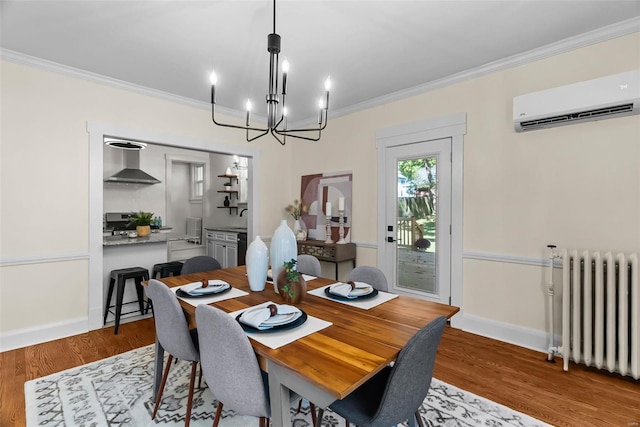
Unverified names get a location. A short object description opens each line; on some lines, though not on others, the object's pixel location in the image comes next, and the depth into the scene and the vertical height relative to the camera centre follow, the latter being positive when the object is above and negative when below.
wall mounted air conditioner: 2.19 +0.83
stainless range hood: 5.60 +0.66
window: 6.83 +0.60
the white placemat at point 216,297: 1.73 -0.52
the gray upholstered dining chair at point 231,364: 1.17 -0.61
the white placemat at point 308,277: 2.34 -0.53
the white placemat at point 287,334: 1.22 -0.52
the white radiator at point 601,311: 2.09 -0.71
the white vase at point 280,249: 1.89 -0.24
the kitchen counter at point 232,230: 5.09 -0.36
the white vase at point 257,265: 1.94 -0.35
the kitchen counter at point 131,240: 3.37 -0.36
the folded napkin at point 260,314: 1.32 -0.48
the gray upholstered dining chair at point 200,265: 2.61 -0.48
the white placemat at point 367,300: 1.68 -0.52
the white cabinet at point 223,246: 5.14 -0.66
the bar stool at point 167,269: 3.55 -0.70
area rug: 1.79 -1.23
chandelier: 1.73 +0.69
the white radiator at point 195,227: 6.70 -0.39
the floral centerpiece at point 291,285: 1.68 -0.41
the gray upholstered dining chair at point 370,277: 2.11 -0.47
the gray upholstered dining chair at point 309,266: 2.66 -0.49
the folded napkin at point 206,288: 1.82 -0.48
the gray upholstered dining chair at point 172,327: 1.57 -0.63
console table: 3.79 -0.52
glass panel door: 3.23 -0.07
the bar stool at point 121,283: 3.12 -0.79
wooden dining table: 1.00 -0.52
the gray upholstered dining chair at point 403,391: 1.10 -0.68
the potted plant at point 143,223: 3.90 -0.19
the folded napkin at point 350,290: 1.77 -0.48
